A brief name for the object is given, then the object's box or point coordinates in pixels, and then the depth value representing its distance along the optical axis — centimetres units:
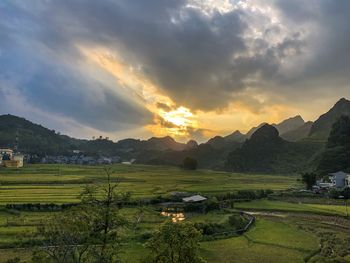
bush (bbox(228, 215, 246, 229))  4381
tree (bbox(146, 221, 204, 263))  2206
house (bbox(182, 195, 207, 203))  6228
